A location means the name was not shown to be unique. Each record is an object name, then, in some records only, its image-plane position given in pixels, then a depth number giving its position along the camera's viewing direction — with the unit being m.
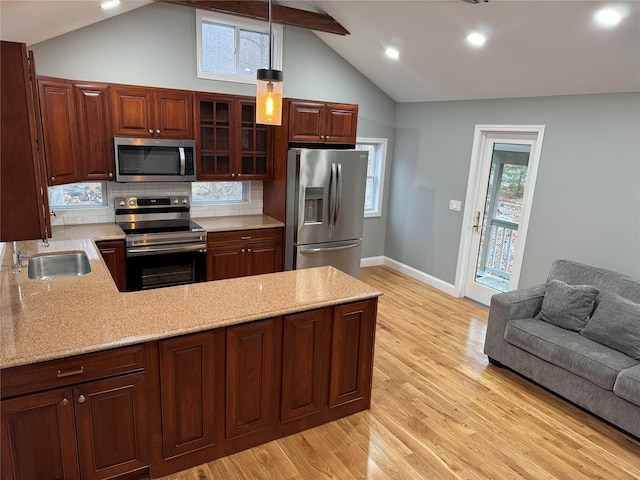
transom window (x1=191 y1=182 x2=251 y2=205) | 5.01
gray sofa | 2.96
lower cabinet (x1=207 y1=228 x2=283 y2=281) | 4.55
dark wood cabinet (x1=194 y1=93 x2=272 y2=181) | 4.51
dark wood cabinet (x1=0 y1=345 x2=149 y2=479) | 1.92
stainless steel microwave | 4.12
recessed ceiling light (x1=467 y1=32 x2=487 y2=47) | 3.82
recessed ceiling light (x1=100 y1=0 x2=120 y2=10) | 3.43
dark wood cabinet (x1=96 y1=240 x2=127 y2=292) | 3.98
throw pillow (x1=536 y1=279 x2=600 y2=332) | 3.45
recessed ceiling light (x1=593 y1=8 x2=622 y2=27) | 2.92
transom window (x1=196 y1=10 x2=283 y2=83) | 4.65
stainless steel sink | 3.19
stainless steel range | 4.11
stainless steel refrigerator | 4.60
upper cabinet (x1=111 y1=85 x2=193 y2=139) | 4.06
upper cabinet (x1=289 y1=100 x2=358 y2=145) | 4.76
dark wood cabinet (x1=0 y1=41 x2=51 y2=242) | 1.85
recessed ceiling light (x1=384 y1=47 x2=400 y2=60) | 4.79
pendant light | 2.33
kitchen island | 1.98
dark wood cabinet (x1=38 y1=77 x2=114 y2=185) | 3.60
